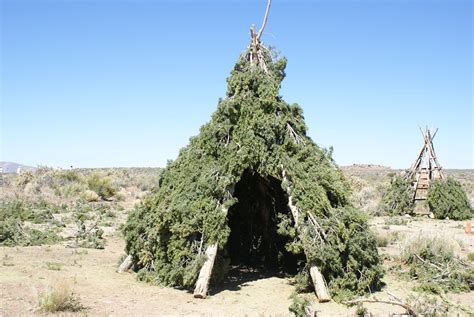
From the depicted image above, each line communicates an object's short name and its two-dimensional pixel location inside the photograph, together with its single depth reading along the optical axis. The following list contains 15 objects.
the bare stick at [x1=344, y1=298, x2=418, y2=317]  5.88
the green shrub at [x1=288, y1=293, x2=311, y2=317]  6.26
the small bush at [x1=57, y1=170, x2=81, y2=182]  28.48
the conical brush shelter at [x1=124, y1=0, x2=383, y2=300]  8.15
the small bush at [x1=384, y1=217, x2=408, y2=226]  18.29
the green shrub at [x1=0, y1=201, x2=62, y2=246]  12.41
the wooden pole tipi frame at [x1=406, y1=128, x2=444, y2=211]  21.65
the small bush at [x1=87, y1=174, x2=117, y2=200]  25.58
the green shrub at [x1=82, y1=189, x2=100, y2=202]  23.58
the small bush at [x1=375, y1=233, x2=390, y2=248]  13.20
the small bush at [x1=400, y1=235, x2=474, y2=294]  8.82
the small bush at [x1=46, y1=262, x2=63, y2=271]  9.48
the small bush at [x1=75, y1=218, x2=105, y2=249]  12.51
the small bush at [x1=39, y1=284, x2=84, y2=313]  6.74
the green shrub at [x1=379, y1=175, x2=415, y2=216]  21.77
